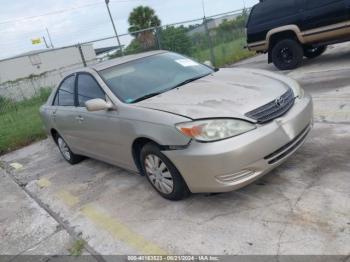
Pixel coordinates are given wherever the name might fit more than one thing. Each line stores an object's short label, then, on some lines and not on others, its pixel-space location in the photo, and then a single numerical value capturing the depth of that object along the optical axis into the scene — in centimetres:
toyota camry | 355
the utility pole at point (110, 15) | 2912
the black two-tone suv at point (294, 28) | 873
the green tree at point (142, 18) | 3231
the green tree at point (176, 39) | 1307
